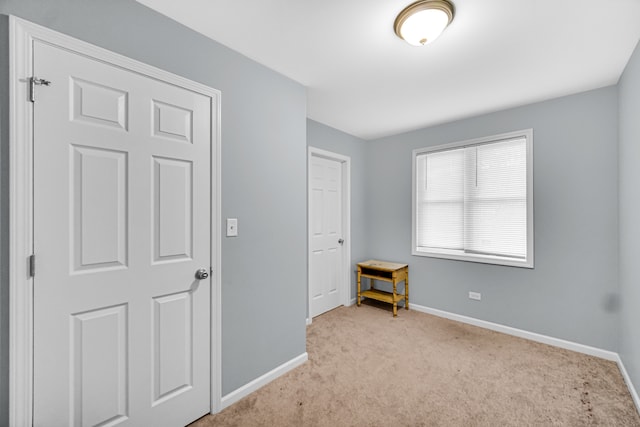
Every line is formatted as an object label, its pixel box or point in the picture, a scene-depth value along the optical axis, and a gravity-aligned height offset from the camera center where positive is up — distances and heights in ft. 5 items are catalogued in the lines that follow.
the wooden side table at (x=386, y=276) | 11.39 -2.74
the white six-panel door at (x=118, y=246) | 4.03 -0.54
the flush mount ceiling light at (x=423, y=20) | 4.79 +3.59
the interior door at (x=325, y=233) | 11.25 -0.84
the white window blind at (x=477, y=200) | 9.54 +0.54
